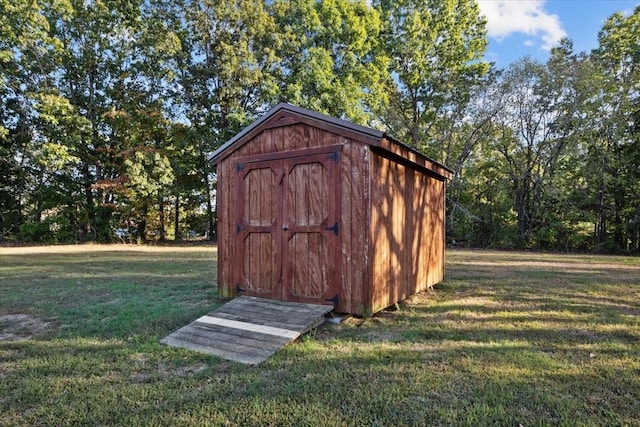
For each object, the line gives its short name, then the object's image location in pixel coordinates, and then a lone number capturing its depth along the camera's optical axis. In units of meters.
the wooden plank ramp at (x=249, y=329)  3.23
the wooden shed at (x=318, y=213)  4.15
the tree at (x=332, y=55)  16.27
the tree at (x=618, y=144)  14.90
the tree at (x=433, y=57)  18.56
